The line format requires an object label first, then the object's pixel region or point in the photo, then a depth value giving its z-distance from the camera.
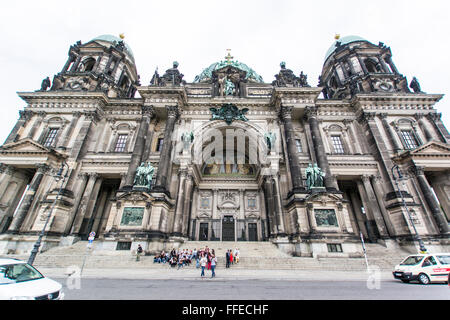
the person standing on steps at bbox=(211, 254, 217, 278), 10.25
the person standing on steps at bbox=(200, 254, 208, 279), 10.34
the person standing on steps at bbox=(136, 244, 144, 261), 13.97
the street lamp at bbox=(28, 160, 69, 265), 10.74
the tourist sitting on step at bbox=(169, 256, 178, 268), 13.04
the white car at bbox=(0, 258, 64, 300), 4.37
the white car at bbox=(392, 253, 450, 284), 8.91
